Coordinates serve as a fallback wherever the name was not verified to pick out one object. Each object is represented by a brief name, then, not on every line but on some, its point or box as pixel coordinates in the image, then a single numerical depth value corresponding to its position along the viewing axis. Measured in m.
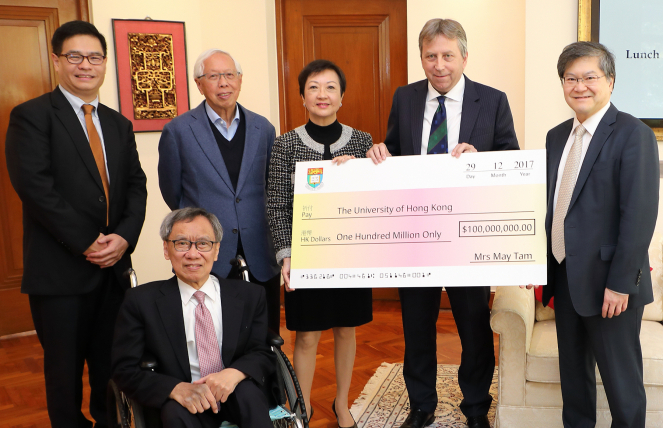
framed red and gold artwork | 4.22
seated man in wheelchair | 1.74
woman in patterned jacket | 2.29
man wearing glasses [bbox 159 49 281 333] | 2.37
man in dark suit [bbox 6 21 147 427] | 2.17
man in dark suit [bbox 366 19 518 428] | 2.25
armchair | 2.35
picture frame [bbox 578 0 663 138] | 3.27
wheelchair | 1.75
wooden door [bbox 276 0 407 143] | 4.66
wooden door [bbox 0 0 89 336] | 3.98
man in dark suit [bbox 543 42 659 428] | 1.90
